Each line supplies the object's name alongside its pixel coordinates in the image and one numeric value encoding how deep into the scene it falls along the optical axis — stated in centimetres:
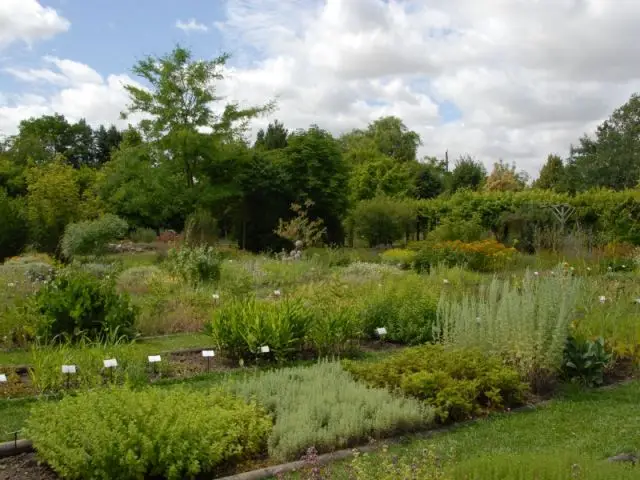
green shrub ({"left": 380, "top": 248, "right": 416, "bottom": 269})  1826
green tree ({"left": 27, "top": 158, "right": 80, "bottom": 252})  1975
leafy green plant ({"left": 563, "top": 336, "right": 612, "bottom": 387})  695
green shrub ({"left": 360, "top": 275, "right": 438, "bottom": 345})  896
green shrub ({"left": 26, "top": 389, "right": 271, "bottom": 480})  416
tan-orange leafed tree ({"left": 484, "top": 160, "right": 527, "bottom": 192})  4500
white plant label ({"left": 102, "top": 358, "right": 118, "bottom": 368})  584
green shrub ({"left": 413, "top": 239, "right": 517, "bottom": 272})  1708
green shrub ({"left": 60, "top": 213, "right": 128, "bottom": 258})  1756
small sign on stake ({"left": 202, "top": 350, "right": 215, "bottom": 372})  684
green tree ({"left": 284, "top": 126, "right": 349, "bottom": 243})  2384
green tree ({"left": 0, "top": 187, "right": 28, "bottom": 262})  1995
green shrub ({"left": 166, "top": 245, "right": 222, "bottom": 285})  1284
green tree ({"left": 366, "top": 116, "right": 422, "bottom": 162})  5522
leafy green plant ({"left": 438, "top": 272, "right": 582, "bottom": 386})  666
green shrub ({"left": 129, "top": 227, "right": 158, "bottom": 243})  2884
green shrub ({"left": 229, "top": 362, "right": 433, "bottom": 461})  486
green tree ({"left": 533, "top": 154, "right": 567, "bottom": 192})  4841
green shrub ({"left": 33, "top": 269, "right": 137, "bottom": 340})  798
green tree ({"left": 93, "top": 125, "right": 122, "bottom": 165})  4766
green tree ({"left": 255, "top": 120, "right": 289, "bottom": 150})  3002
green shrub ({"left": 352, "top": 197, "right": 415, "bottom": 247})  2492
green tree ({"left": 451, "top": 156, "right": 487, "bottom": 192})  4303
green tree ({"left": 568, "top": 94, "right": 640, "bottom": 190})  4366
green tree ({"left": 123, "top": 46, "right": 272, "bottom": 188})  2194
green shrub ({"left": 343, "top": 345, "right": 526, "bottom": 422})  579
